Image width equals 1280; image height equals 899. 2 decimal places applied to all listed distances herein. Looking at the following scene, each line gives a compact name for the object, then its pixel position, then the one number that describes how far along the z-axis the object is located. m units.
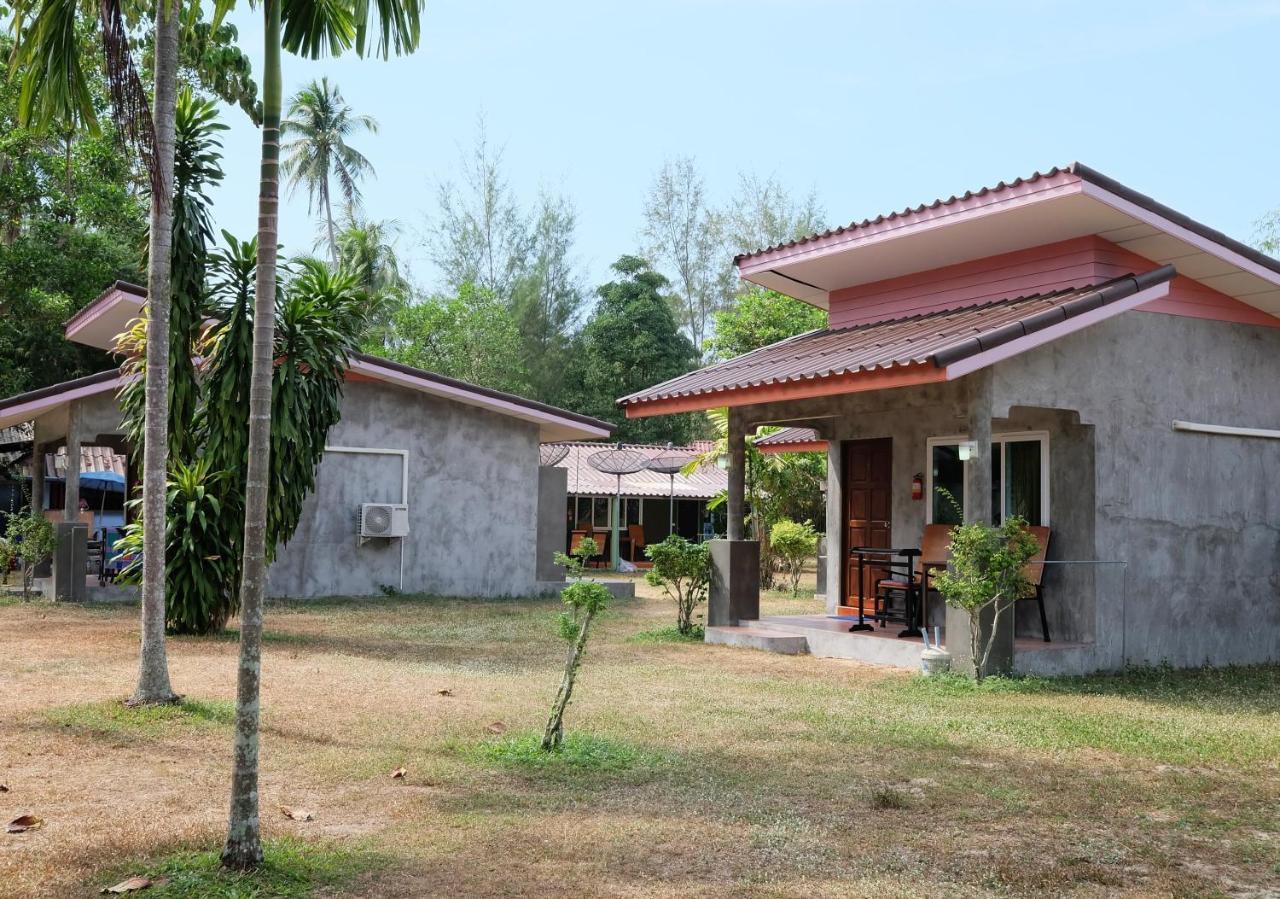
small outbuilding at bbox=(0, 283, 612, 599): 17.69
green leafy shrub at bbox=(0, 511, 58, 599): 15.80
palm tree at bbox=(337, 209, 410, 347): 39.78
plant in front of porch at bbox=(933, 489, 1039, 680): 9.91
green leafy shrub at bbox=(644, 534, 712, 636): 13.56
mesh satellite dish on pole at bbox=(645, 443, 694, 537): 27.25
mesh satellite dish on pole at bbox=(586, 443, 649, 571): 27.17
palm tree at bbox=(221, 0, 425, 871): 4.63
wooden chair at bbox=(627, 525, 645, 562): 31.09
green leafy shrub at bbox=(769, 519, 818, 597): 21.28
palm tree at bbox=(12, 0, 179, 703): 6.82
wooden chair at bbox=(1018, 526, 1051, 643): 11.25
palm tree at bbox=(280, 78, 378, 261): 44.12
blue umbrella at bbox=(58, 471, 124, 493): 24.07
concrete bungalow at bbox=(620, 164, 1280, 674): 10.52
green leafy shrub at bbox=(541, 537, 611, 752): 6.95
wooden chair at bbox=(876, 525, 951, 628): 12.03
